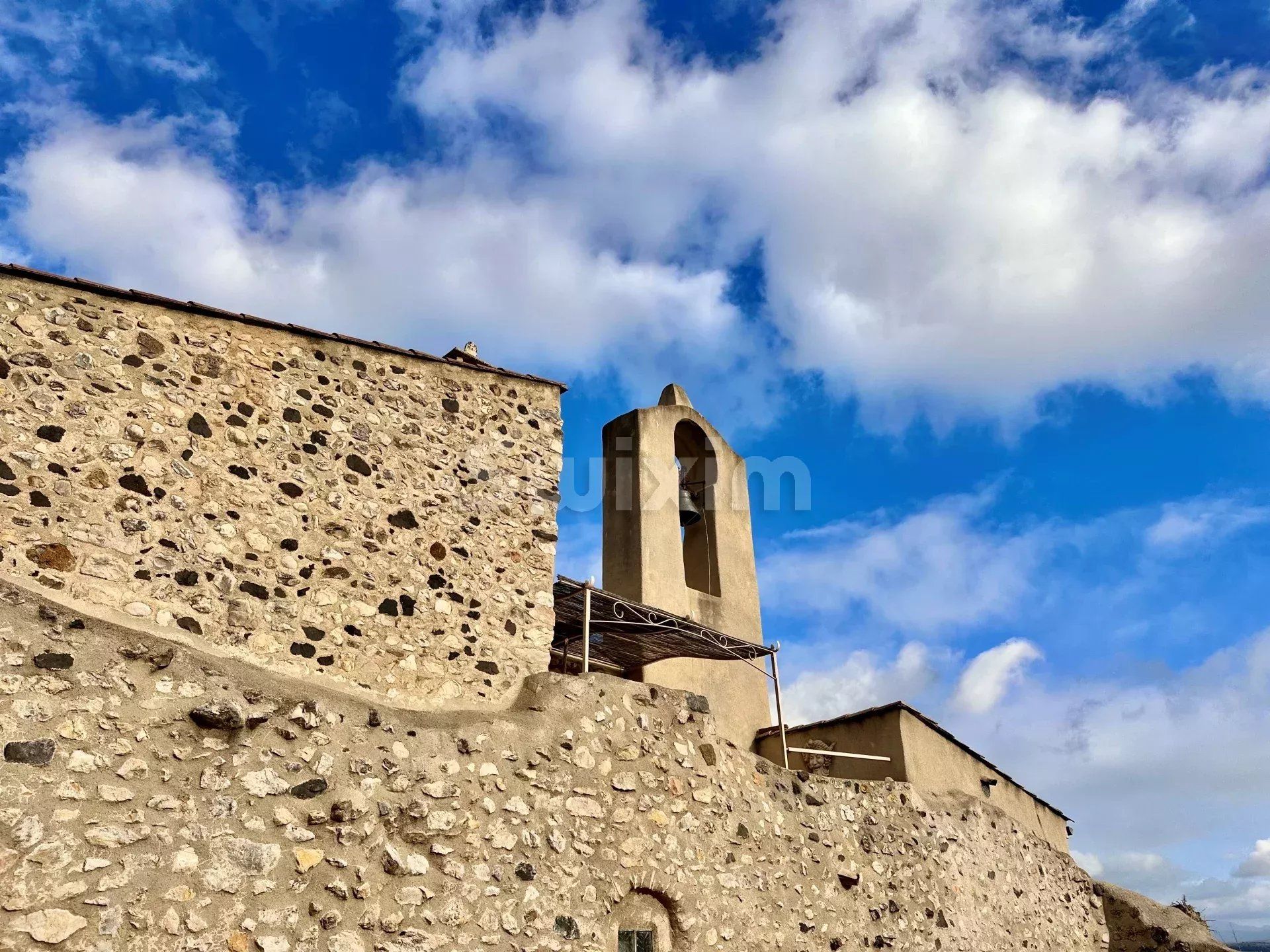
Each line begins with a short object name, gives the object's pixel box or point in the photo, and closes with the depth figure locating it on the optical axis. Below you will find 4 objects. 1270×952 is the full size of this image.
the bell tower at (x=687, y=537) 10.71
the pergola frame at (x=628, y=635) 8.19
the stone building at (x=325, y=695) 4.92
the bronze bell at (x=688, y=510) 11.67
